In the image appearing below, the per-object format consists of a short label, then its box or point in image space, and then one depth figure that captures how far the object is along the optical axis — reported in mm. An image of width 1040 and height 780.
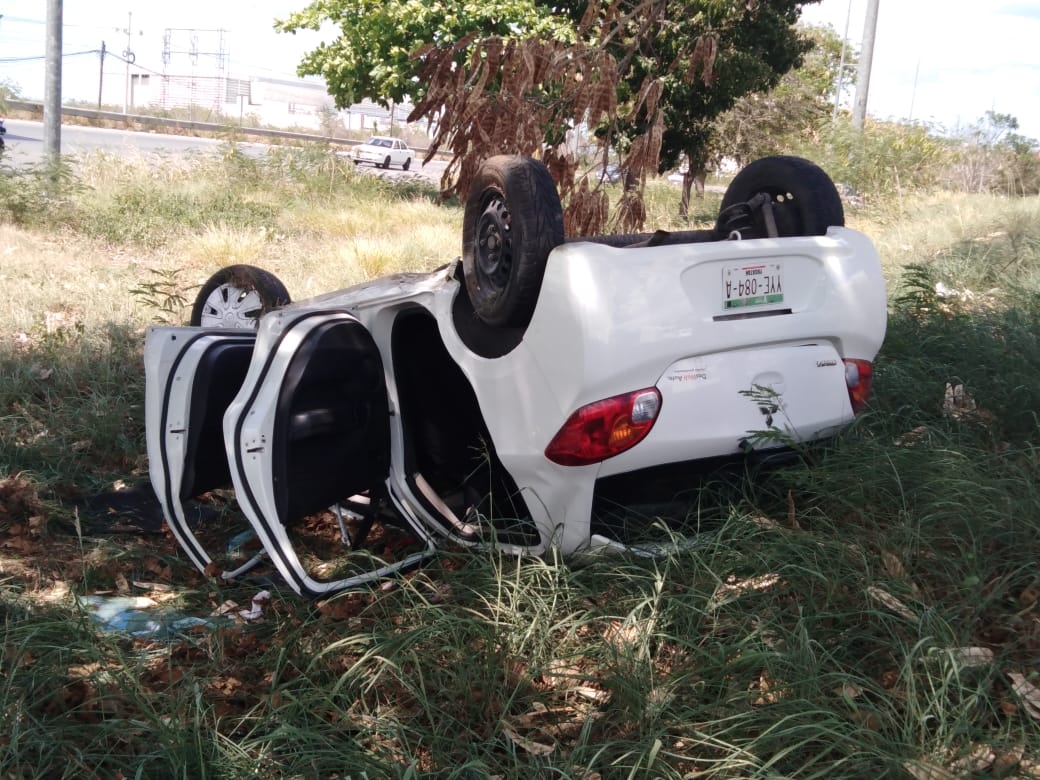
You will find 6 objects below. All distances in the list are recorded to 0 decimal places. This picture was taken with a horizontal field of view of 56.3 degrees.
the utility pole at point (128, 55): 65888
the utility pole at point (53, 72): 13477
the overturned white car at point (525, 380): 3088
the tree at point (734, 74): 16469
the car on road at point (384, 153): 37531
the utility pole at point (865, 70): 16531
